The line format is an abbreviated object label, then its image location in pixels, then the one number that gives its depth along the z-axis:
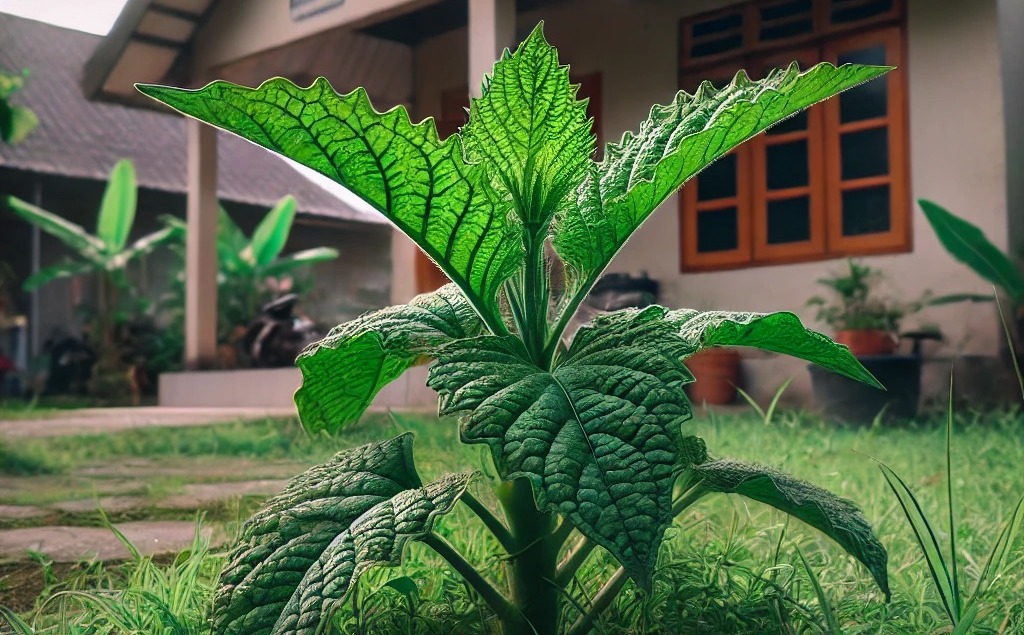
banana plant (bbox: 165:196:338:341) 7.30
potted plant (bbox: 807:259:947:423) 3.72
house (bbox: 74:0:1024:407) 4.19
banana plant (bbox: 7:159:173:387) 7.04
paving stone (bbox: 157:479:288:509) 1.67
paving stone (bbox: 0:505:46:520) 1.55
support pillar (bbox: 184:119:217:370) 6.36
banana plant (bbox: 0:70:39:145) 3.98
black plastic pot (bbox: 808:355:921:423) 3.70
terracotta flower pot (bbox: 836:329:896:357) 4.01
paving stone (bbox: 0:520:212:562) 1.28
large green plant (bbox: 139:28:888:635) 0.59
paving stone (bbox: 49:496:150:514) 1.66
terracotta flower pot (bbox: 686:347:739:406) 4.50
